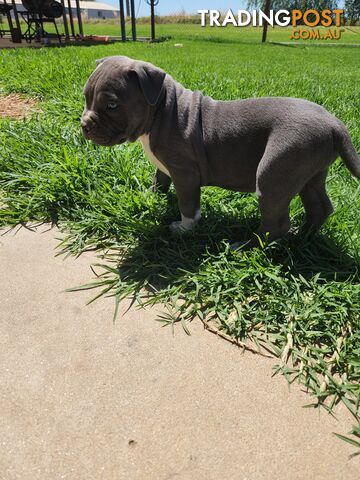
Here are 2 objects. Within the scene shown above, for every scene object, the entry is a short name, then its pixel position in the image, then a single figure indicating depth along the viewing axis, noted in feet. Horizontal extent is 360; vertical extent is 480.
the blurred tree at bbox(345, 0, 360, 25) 158.69
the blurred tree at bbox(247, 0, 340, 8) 137.18
